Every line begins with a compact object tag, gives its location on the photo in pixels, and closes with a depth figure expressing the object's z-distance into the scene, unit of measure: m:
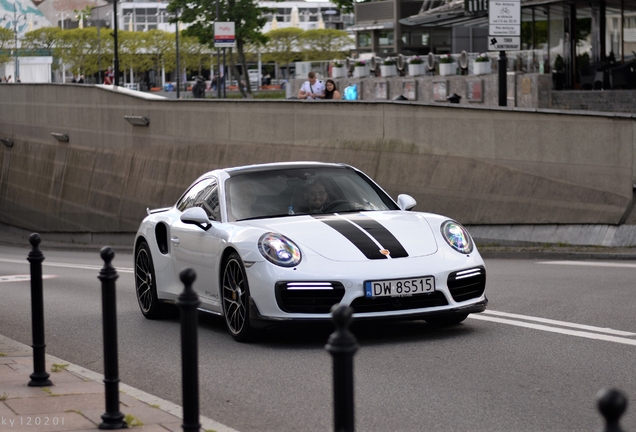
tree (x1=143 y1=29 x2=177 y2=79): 104.50
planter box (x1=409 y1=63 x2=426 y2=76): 37.56
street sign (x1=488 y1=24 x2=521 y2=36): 20.16
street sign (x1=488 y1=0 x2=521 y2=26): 20.05
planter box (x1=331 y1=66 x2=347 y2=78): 43.66
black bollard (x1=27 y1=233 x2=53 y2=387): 6.69
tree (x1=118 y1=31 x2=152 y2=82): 102.94
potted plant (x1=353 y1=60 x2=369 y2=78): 42.06
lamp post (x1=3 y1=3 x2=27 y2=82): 86.24
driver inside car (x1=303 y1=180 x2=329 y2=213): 9.16
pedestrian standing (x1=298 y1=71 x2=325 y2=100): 27.56
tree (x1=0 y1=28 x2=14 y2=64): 100.56
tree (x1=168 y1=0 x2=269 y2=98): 59.12
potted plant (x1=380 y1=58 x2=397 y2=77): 39.84
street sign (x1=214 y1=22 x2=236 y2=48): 47.31
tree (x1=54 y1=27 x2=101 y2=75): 100.25
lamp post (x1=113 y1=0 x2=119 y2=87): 44.77
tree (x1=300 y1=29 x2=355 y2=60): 110.69
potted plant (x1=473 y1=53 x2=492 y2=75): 33.09
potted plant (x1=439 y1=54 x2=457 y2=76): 35.19
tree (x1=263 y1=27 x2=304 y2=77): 108.62
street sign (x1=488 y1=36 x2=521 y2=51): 20.22
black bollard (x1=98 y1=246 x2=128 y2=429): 5.58
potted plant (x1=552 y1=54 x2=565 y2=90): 35.56
